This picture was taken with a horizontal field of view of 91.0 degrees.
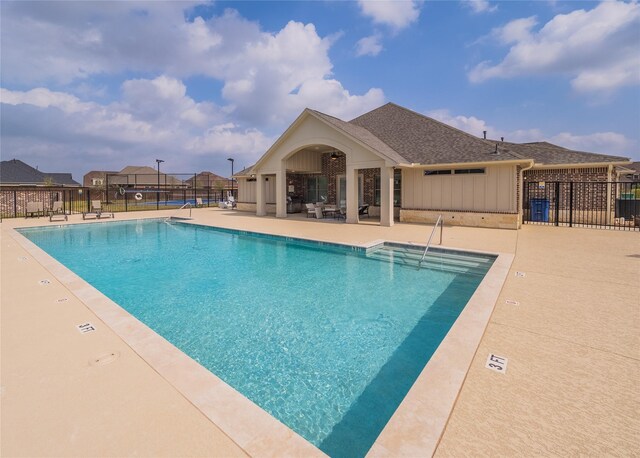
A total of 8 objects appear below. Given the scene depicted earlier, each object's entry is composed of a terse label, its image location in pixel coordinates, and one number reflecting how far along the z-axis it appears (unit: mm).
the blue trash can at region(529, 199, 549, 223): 16734
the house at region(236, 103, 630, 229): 14250
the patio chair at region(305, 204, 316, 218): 18930
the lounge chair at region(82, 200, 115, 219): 19680
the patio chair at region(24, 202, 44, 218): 18969
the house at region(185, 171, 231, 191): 72638
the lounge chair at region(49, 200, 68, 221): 18875
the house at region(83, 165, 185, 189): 67450
